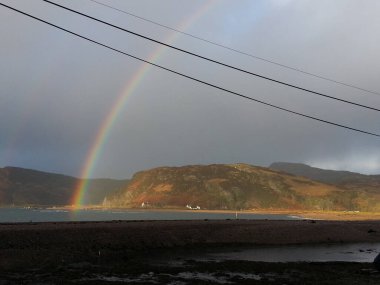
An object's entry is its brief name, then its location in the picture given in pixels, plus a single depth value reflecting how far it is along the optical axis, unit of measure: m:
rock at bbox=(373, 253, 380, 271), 31.72
